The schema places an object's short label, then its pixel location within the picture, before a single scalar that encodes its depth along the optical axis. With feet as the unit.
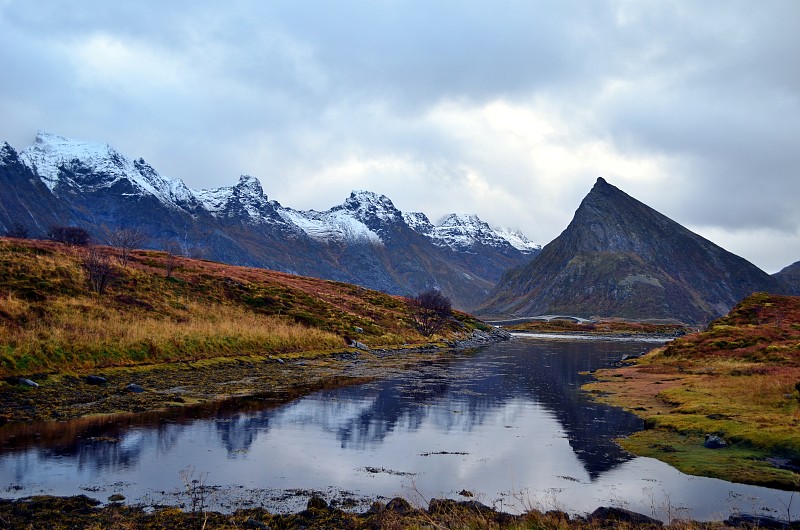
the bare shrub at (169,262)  241.76
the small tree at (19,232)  350.46
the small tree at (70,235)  284.20
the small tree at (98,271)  180.81
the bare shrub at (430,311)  320.85
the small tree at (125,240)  241.51
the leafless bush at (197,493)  46.24
